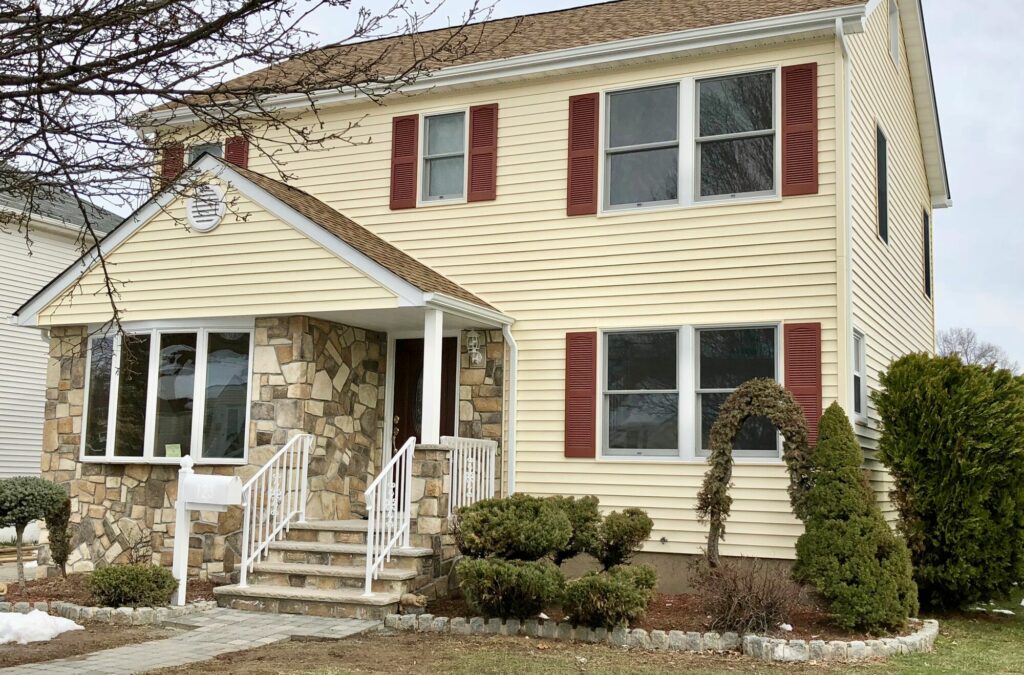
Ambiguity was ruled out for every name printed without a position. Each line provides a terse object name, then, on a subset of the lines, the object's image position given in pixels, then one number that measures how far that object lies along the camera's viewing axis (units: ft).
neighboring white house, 58.26
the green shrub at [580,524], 29.14
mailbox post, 30.17
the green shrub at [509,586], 26.27
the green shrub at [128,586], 28.99
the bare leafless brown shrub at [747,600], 25.21
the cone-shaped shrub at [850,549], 25.61
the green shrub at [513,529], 27.14
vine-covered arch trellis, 27.78
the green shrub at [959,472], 29.89
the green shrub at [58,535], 34.47
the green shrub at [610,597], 25.55
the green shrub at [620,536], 29.07
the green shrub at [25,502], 33.04
